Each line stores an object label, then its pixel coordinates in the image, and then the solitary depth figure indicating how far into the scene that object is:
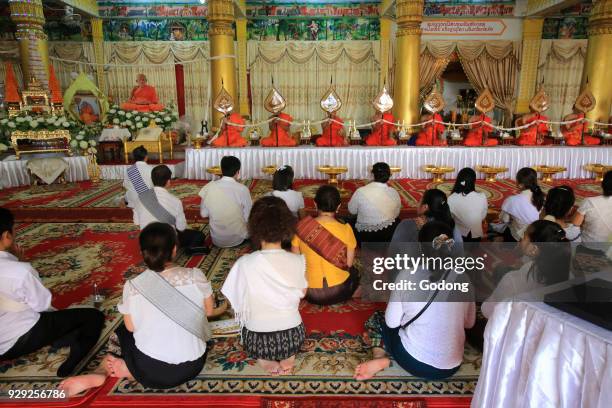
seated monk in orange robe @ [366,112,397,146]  7.72
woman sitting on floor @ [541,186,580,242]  2.79
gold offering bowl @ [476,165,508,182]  6.17
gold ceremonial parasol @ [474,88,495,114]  7.57
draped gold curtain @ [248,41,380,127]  11.78
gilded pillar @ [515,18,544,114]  11.10
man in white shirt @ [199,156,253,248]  3.65
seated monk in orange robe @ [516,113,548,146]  7.67
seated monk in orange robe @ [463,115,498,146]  7.59
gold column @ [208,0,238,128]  8.64
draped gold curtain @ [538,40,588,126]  11.40
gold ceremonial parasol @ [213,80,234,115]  7.37
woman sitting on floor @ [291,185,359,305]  2.47
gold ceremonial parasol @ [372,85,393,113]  7.80
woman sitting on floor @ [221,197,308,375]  1.93
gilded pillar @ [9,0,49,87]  8.10
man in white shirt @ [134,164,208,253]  3.36
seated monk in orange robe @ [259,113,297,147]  7.50
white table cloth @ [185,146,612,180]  7.25
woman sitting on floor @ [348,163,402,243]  3.55
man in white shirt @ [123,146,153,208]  3.59
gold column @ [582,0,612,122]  8.17
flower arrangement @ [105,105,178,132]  8.09
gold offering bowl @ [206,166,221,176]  5.73
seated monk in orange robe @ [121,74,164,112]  8.51
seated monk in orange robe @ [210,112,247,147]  7.55
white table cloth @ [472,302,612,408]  1.16
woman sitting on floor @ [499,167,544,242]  3.43
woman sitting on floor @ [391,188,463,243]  2.83
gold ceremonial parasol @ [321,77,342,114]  7.50
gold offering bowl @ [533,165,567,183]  6.34
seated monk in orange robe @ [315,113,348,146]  7.48
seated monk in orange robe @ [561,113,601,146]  7.59
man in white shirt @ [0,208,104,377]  1.96
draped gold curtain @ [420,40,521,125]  11.30
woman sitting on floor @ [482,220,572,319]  1.73
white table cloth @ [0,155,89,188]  6.55
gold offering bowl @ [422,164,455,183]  6.10
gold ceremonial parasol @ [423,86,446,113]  7.62
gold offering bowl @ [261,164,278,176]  6.12
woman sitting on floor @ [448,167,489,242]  3.49
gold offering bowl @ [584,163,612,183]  6.76
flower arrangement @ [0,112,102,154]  6.86
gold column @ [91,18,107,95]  11.40
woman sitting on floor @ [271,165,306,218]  3.50
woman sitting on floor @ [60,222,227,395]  1.75
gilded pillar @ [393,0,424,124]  8.62
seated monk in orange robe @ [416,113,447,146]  7.58
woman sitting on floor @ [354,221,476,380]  1.79
